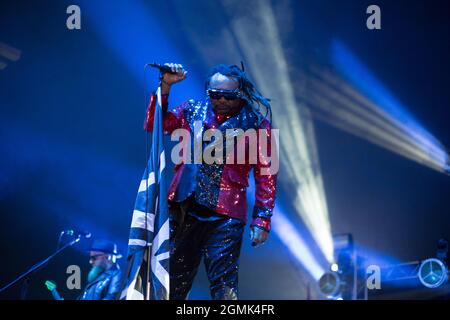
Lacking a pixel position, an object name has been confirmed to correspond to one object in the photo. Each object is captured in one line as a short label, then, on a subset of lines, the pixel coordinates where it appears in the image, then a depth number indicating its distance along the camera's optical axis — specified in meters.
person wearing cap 6.30
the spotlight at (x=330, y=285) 7.27
